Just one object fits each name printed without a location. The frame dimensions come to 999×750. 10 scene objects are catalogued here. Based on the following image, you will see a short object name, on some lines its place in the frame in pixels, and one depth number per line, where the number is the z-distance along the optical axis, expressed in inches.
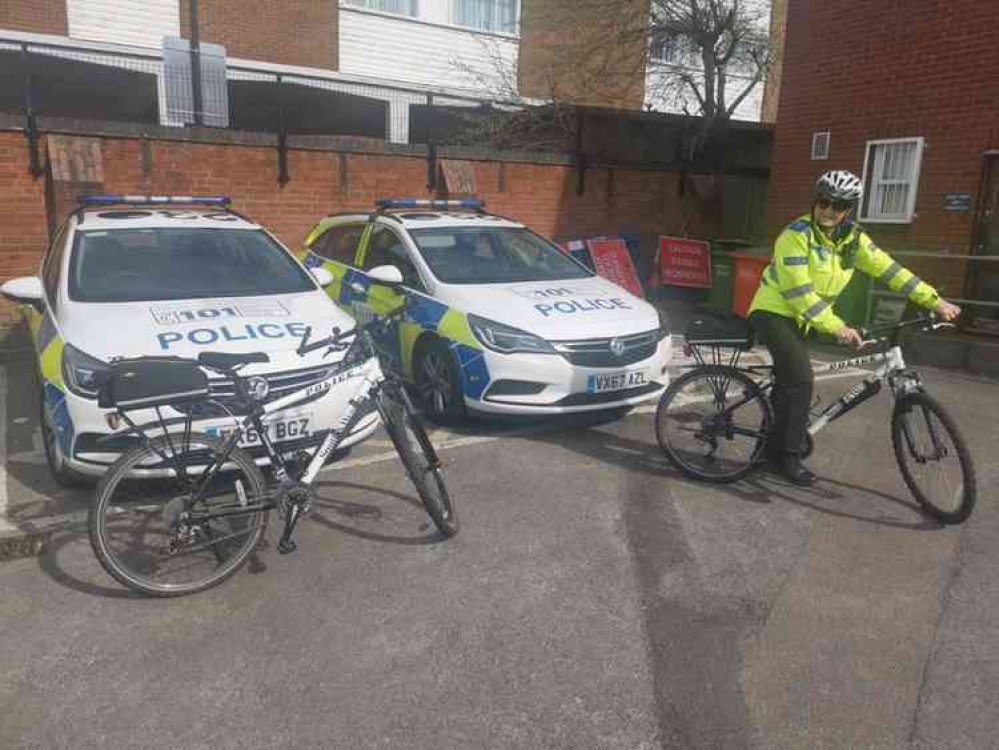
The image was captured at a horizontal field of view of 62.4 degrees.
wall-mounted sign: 381.1
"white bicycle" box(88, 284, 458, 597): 132.8
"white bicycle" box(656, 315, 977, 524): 172.1
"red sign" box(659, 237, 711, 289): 455.2
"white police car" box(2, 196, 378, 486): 161.9
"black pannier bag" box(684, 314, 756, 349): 194.1
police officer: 173.5
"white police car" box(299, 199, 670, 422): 215.5
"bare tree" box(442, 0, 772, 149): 546.6
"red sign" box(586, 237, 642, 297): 449.7
